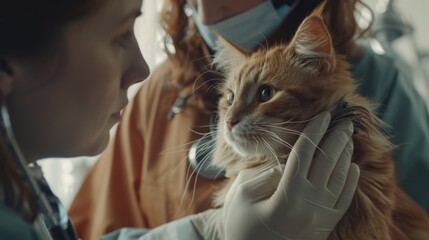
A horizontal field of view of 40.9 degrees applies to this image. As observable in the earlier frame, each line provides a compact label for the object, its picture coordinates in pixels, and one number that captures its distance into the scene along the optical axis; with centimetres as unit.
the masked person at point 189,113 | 58
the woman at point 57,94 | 48
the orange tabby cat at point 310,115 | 51
